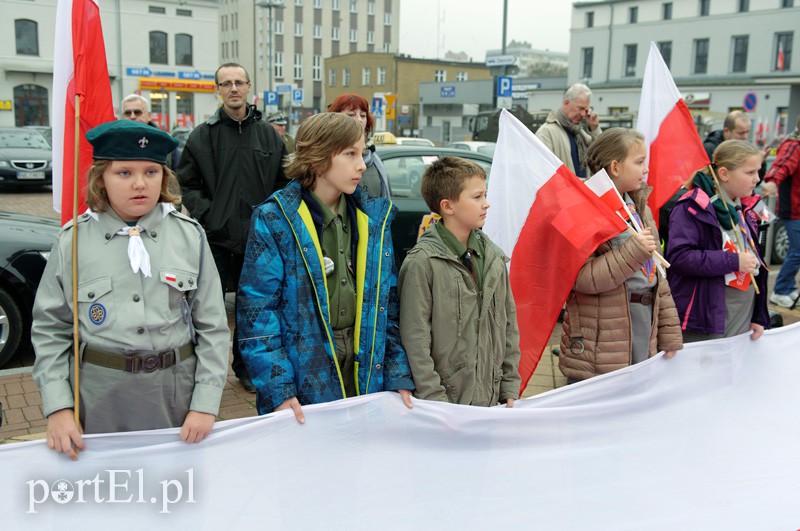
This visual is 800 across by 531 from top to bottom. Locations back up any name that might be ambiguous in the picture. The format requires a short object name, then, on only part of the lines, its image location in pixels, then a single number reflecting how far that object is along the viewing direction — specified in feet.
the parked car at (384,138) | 36.76
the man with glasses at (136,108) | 22.50
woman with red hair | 16.31
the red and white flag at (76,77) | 9.32
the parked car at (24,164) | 60.95
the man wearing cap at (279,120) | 36.44
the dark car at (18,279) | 18.22
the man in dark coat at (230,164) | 16.14
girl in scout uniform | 8.23
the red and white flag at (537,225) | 11.91
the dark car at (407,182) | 23.38
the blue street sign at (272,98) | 114.62
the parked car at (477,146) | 50.90
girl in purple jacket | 13.46
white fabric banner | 8.41
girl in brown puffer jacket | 11.87
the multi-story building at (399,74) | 241.14
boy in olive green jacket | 10.03
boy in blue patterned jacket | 9.16
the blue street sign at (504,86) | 56.59
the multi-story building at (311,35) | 283.18
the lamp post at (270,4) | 99.72
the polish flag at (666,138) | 14.67
